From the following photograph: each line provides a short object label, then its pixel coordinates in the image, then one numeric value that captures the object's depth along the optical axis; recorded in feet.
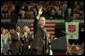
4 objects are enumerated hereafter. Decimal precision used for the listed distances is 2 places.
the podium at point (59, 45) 22.04
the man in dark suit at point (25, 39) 28.02
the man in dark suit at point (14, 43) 30.48
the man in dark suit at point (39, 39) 23.90
